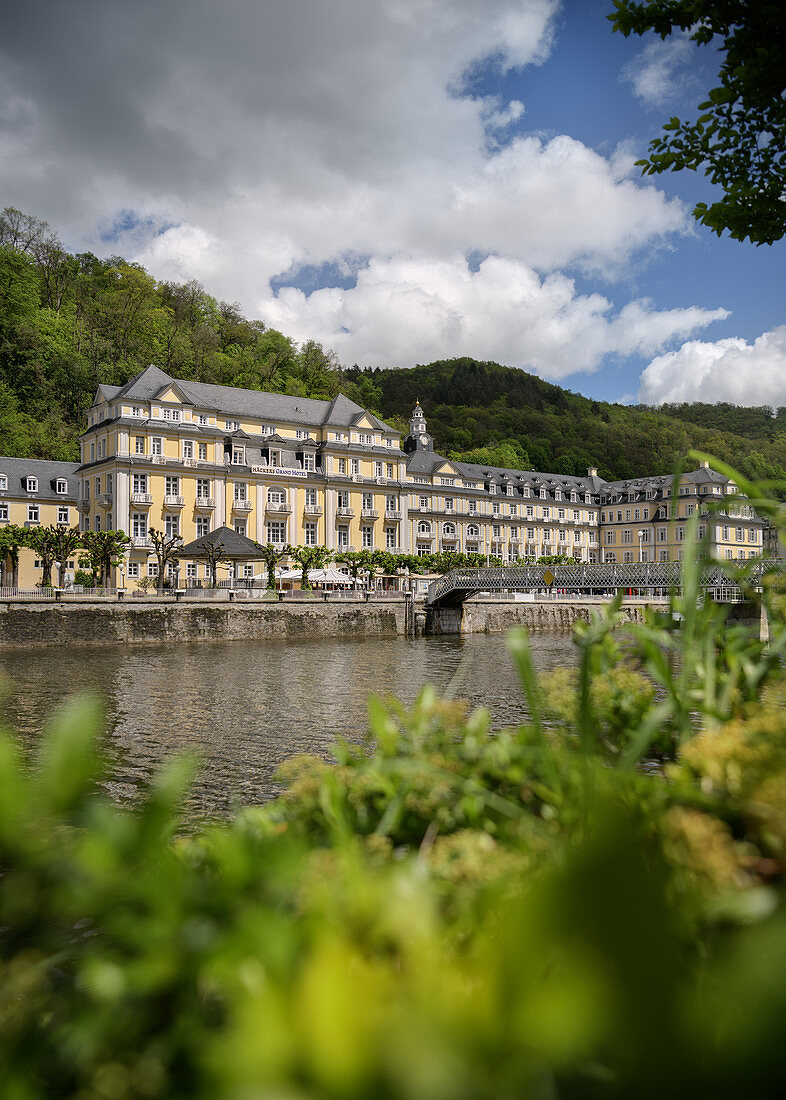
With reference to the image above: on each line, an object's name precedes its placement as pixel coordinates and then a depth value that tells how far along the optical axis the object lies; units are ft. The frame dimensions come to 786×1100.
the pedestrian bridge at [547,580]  114.11
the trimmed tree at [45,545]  144.66
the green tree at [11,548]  151.74
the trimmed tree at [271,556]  156.76
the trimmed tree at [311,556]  172.70
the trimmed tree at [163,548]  145.89
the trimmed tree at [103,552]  150.43
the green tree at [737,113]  18.29
